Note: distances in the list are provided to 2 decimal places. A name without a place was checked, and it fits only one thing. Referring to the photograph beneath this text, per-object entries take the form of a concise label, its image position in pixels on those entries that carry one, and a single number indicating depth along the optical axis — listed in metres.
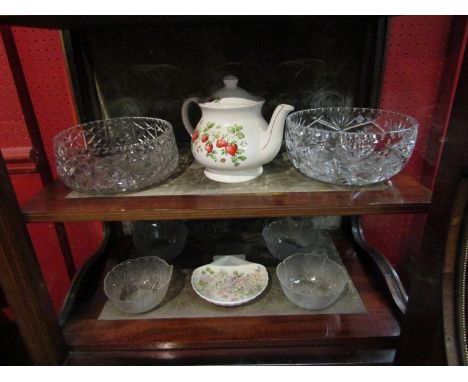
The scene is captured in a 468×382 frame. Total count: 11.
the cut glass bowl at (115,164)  0.58
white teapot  0.57
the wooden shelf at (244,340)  0.67
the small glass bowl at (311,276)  0.75
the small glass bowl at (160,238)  0.90
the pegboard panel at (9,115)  0.77
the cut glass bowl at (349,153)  0.56
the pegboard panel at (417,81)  0.67
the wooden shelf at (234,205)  0.53
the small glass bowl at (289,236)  0.89
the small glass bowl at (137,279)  0.78
